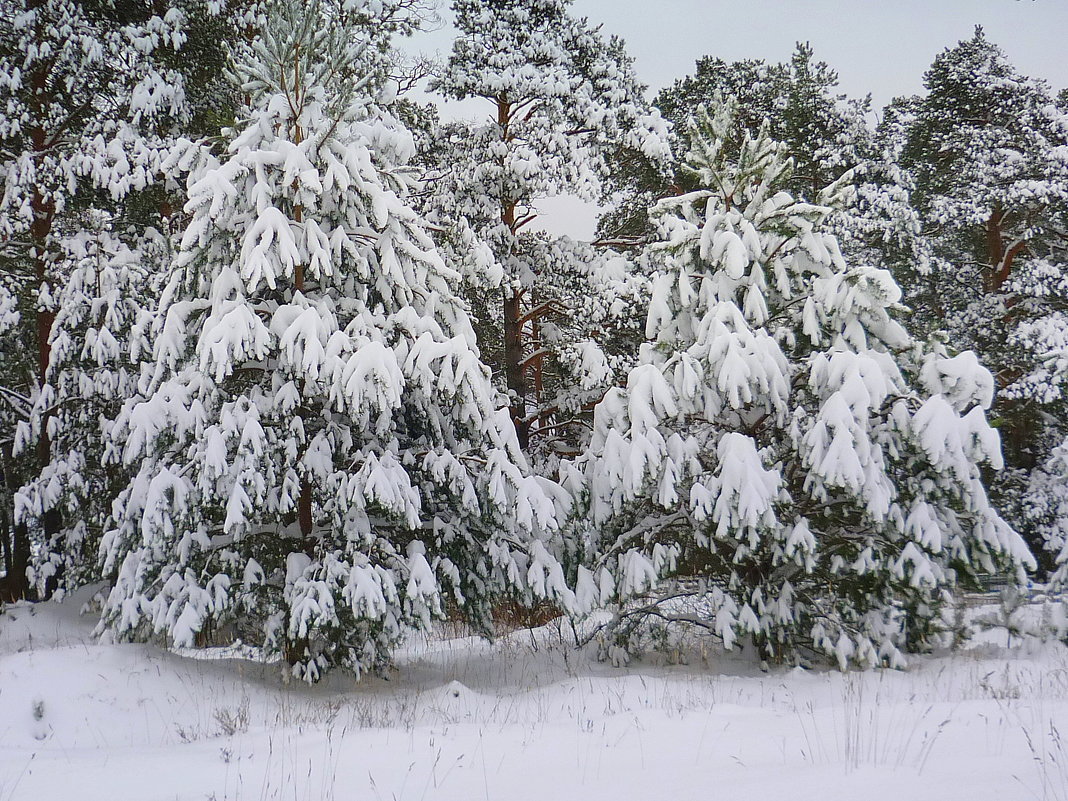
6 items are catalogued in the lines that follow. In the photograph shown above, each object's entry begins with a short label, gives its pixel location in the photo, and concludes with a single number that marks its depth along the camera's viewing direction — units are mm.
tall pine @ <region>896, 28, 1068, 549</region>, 14883
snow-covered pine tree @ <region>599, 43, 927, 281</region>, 16016
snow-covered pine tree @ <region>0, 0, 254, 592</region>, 10805
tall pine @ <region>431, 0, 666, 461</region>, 12180
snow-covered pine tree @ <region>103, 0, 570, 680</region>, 6496
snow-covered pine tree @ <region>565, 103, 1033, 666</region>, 6637
